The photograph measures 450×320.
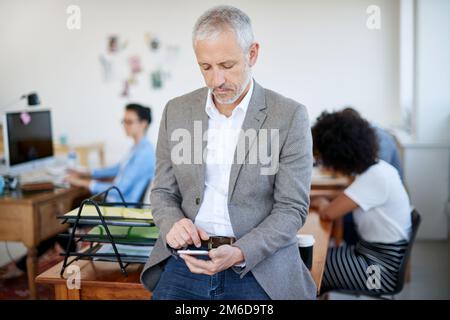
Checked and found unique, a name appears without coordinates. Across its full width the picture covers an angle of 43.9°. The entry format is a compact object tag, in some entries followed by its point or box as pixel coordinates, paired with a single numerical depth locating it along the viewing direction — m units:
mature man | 1.29
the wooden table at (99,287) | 1.51
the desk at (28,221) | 2.39
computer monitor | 2.67
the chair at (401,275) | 2.00
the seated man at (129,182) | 2.72
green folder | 1.55
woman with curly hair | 2.00
